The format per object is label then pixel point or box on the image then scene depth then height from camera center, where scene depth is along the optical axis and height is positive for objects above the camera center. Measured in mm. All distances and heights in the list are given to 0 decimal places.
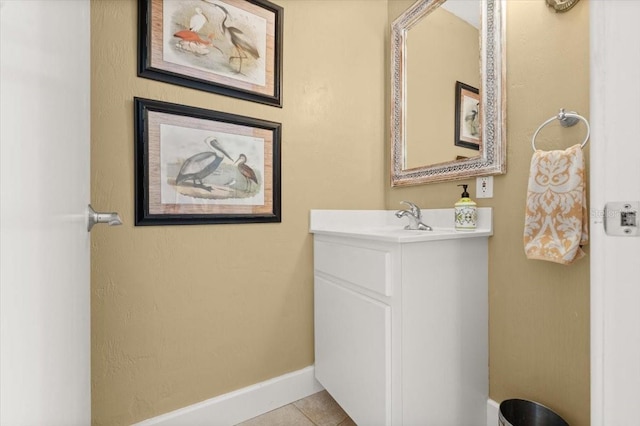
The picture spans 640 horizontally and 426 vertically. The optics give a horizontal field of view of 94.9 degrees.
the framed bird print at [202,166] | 1167 +199
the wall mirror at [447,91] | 1257 +596
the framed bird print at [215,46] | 1179 +731
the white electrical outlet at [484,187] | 1276 +107
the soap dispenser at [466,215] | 1262 -18
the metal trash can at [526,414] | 1056 -763
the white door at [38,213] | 208 -1
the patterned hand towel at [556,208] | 958 +10
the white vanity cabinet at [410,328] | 1056 -461
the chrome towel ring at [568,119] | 974 +316
